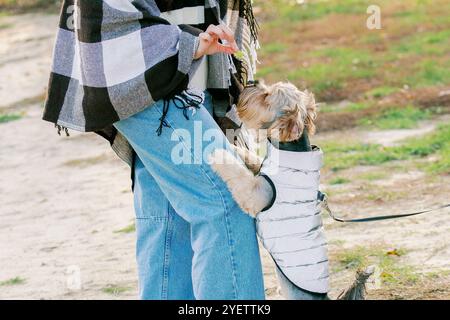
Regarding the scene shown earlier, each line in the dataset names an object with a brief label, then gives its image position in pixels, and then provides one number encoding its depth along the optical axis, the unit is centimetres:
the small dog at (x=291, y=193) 595
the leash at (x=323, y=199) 609
